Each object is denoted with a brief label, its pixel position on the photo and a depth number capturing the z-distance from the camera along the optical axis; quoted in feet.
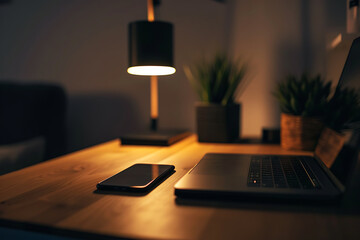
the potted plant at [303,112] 3.11
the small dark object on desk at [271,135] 3.75
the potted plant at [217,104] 3.68
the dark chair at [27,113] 5.10
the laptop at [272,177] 1.65
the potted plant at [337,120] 2.29
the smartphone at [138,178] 1.89
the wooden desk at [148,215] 1.32
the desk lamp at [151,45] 3.15
